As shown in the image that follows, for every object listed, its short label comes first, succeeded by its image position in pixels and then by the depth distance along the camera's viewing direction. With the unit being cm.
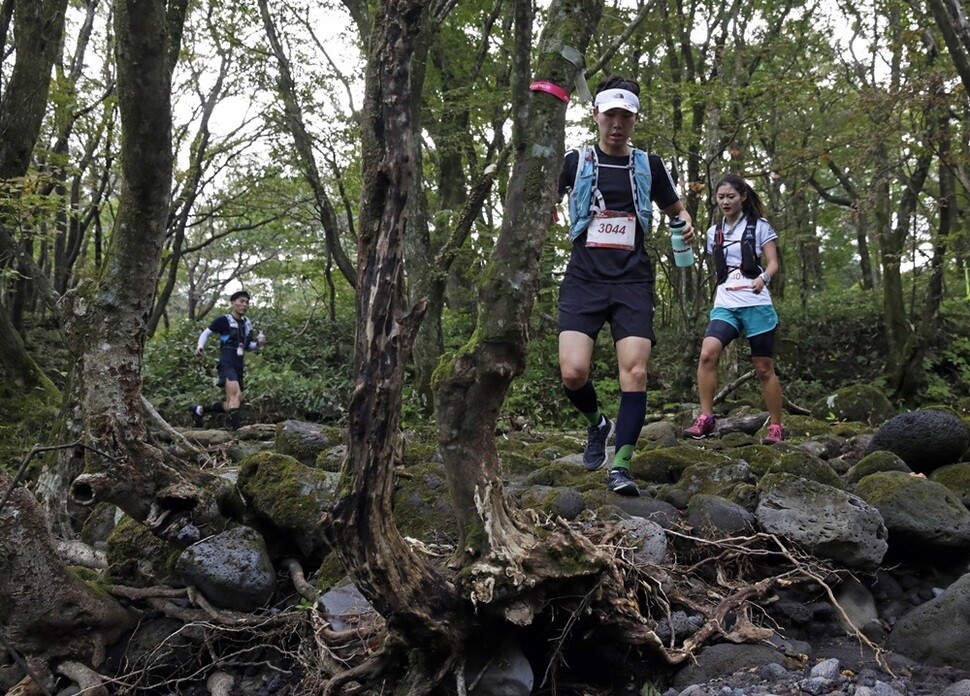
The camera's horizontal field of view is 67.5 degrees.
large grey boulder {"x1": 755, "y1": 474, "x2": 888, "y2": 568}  405
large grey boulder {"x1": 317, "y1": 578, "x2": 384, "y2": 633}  381
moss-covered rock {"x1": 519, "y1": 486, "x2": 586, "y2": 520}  446
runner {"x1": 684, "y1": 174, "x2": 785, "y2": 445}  623
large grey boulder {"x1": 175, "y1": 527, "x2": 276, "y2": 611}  461
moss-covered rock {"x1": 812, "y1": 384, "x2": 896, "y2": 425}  858
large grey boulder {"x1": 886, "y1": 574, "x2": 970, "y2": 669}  346
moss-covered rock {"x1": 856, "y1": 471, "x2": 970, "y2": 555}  420
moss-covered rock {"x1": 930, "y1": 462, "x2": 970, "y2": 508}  486
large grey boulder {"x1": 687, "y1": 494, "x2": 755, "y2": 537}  429
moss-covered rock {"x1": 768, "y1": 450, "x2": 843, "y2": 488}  479
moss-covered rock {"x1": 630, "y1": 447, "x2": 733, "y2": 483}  557
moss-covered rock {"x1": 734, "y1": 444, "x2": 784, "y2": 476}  536
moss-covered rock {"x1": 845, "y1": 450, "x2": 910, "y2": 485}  512
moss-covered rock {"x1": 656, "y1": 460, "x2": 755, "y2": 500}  498
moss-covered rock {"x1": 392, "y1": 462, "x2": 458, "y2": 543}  485
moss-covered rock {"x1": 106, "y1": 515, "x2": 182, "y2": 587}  505
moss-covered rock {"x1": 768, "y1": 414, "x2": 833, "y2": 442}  705
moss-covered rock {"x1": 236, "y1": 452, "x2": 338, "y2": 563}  511
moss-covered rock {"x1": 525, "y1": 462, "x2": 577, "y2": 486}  552
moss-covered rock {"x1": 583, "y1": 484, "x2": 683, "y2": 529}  438
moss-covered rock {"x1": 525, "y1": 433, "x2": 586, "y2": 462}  715
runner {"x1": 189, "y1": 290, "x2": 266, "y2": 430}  1152
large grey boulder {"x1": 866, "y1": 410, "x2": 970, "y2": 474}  524
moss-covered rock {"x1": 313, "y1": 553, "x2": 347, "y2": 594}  456
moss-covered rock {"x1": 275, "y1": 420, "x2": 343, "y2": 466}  680
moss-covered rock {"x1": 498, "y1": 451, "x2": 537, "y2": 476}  614
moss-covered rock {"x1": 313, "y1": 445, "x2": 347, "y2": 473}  627
